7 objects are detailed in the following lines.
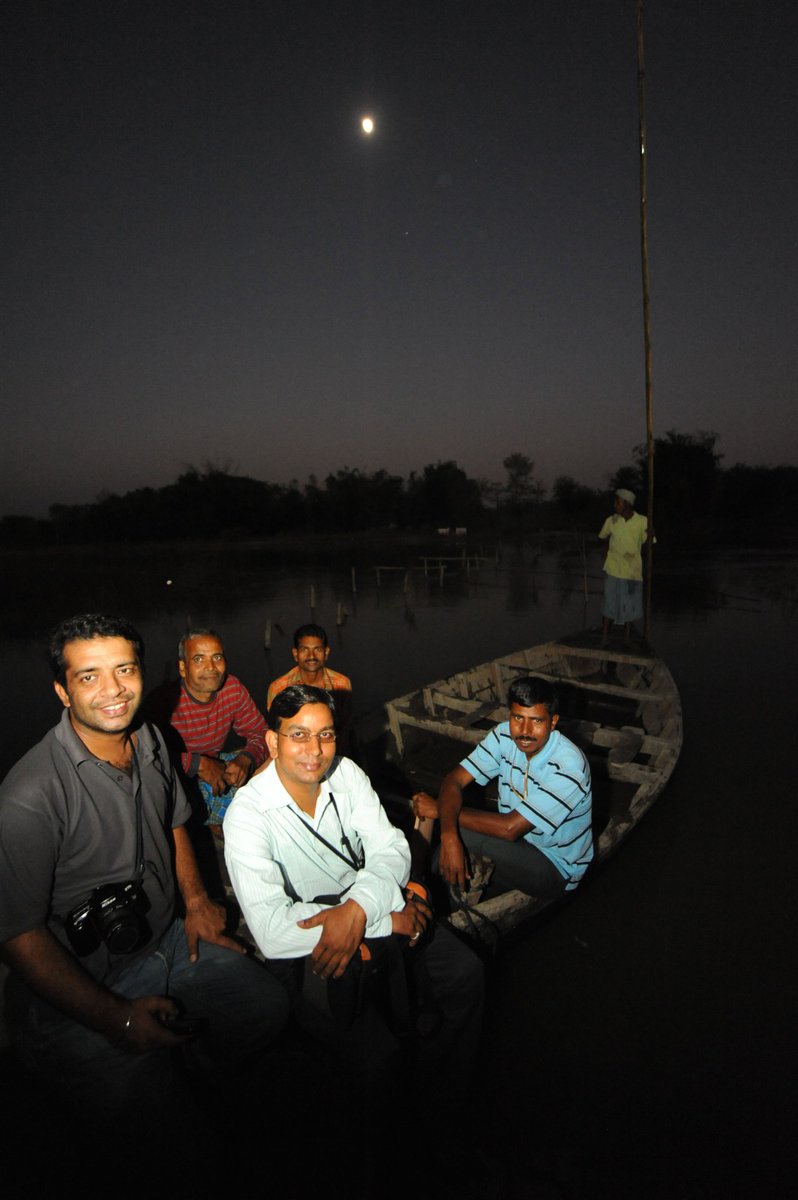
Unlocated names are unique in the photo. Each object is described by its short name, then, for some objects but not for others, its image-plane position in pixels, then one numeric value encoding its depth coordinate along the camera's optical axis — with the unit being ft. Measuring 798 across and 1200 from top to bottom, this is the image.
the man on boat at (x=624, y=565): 26.78
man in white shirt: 6.84
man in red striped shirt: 12.60
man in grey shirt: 6.12
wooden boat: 13.43
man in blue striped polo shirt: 9.77
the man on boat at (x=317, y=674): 14.69
